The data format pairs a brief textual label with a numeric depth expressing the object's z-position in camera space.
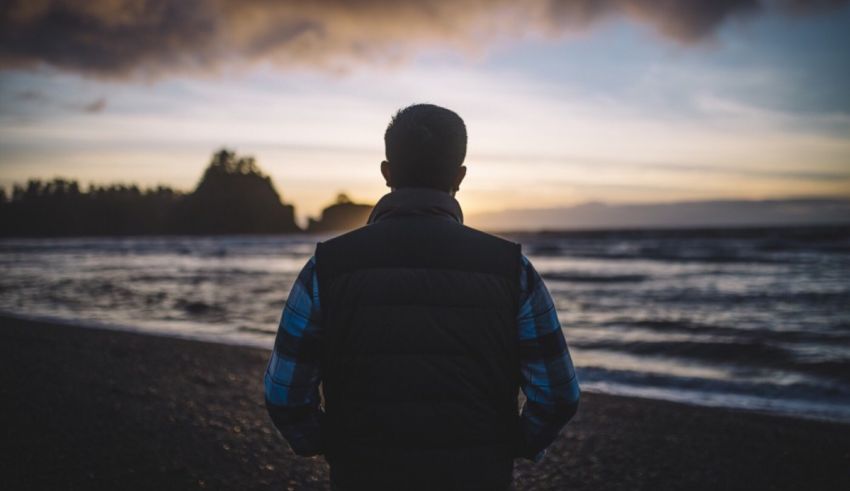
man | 1.44
